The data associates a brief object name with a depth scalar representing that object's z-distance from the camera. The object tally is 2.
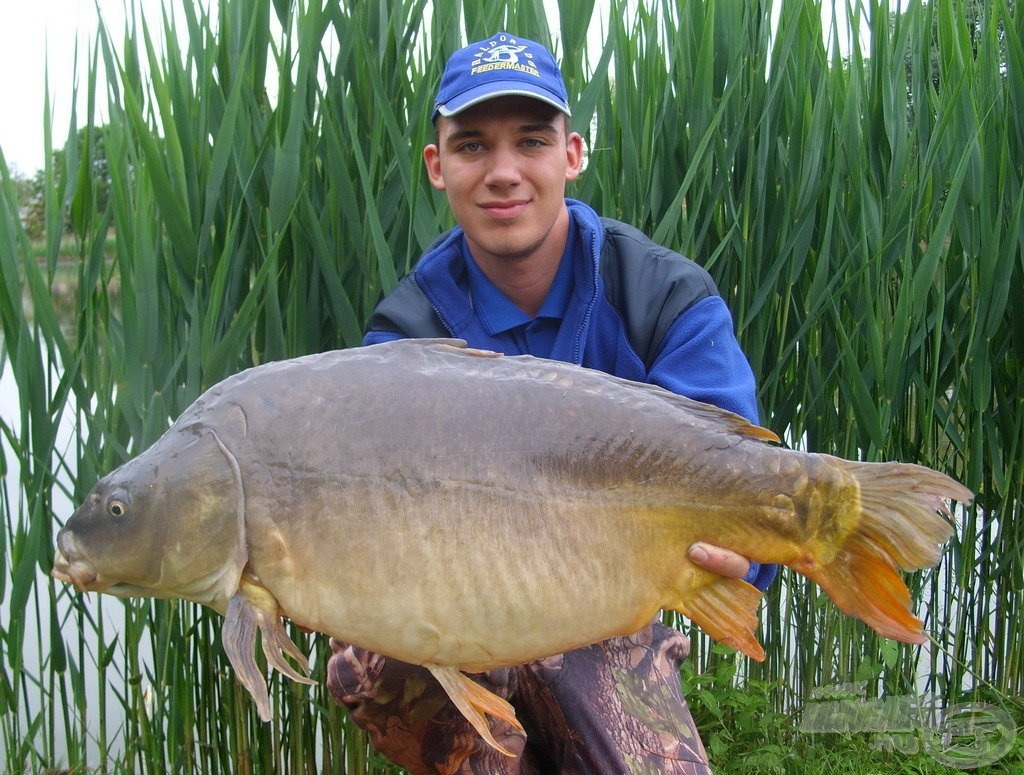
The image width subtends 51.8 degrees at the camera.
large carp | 1.35
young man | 1.83
